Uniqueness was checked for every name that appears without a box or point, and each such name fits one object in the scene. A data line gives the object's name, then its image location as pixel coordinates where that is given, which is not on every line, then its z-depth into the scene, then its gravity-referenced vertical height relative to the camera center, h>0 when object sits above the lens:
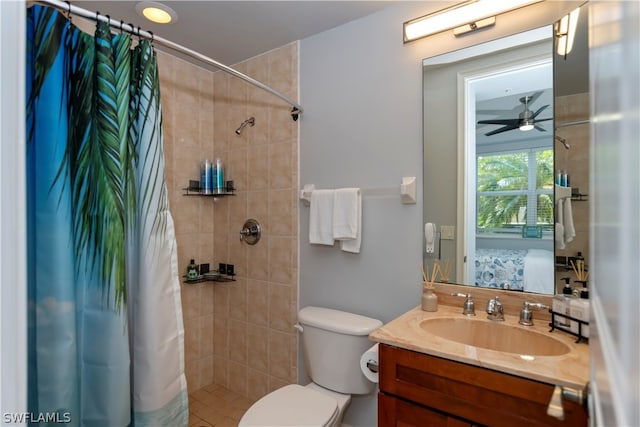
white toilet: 1.38 -0.83
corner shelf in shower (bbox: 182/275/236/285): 2.24 -0.50
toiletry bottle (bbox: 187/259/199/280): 2.22 -0.43
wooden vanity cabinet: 0.91 -0.58
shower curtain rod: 0.90 +0.61
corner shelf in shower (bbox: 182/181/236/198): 2.26 +0.12
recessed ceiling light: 1.64 +1.02
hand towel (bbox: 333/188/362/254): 1.70 -0.05
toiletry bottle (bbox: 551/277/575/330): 1.17 -0.36
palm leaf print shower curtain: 0.86 -0.09
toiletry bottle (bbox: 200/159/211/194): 2.25 +0.21
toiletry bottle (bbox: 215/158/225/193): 2.26 +0.21
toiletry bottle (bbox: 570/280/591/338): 1.09 -0.35
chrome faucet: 1.32 -0.42
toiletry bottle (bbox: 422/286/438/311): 1.44 -0.42
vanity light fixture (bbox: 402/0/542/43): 1.34 +0.83
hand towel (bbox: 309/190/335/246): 1.78 -0.05
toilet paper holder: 1.37 -0.67
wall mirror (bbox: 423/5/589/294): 1.28 +0.21
